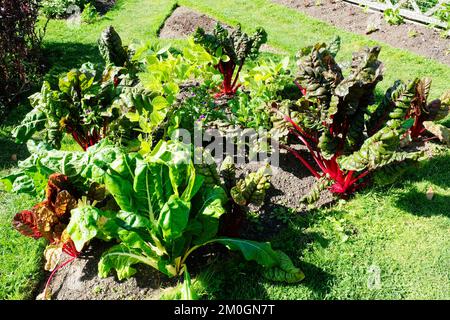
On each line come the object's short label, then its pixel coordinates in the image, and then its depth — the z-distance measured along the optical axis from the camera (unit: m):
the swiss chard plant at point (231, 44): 5.07
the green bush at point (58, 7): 8.37
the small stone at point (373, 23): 7.04
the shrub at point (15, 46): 5.71
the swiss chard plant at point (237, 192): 3.58
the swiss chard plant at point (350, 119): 3.54
